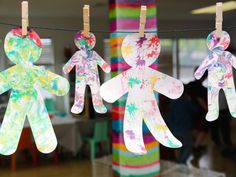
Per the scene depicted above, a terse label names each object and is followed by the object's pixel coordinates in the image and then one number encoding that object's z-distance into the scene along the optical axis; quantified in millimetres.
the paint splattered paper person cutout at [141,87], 1111
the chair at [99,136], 2623
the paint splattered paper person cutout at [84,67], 1140
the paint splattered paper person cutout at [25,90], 1028
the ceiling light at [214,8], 2639
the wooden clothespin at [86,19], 1047
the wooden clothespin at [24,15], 981
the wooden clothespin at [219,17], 1083
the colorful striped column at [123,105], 2049
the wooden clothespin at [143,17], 1036
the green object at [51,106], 2520
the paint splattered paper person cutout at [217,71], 1138
